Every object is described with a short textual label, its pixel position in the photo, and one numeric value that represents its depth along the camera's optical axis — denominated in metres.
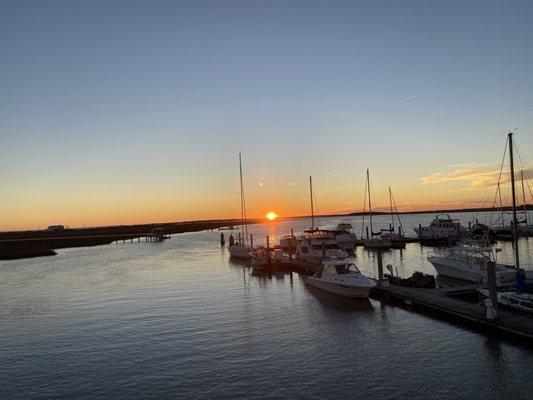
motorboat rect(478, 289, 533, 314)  21.97
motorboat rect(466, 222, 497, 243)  79.28
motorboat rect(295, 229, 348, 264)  48.38
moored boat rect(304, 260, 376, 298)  30.94
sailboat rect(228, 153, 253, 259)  65.91
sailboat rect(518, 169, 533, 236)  83.28
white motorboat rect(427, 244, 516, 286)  36.47
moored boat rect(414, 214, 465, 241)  78.81
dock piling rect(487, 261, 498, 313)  21.81
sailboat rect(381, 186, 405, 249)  73.25
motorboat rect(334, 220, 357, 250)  71.12
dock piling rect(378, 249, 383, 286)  32.03
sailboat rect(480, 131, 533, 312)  22.08
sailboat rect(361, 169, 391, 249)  71.38
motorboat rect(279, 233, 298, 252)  71.56
